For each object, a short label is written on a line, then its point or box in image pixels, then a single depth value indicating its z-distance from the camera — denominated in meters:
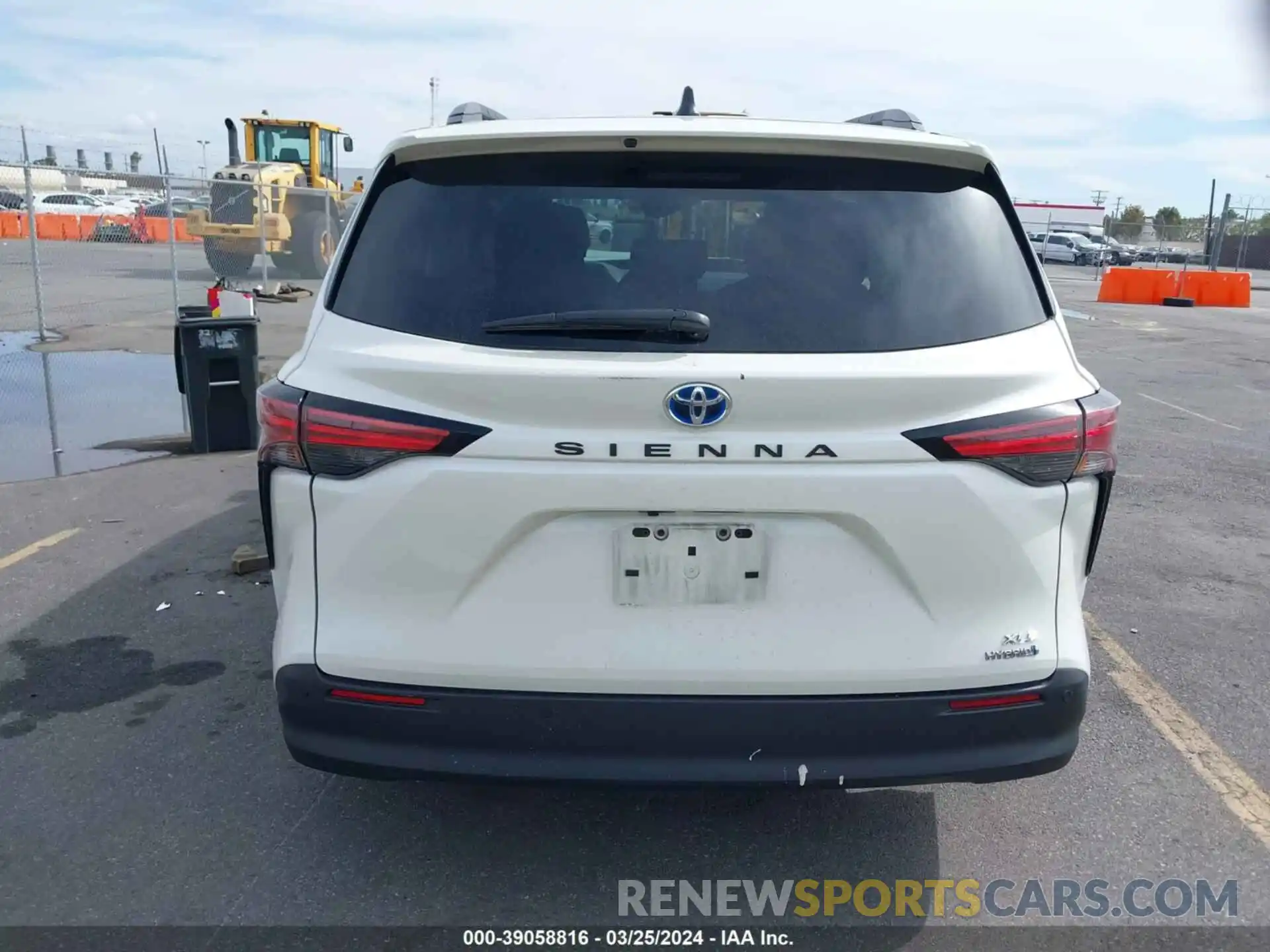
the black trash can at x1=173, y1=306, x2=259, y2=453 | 7.91
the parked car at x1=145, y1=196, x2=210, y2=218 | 46.56
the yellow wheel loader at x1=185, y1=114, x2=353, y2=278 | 23.02
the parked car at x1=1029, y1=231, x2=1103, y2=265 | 54.03
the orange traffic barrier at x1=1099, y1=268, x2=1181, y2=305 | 29.27
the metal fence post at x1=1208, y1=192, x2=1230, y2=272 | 37.41
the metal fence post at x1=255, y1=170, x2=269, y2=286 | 19.72
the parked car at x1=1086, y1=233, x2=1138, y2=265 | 53.31
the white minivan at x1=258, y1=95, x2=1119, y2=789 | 2.50
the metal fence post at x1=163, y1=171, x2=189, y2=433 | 15.45
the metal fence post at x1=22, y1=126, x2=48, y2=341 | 14.38
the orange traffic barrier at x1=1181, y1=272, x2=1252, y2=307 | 29.09
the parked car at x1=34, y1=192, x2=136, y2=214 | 50.47
